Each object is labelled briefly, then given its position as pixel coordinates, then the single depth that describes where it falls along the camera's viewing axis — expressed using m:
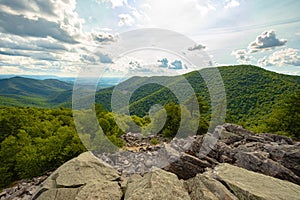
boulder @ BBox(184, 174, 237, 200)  8.63
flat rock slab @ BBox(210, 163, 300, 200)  8.72
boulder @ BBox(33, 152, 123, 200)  10.23
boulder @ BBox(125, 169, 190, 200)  8.63
